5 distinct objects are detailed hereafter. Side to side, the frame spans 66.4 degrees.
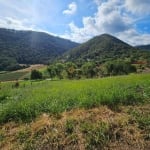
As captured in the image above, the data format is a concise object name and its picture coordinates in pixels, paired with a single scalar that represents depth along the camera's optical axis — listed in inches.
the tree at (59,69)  1892.1
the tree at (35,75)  1928.9
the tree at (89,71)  1821.1
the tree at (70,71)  1804.6
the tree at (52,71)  1963.1
